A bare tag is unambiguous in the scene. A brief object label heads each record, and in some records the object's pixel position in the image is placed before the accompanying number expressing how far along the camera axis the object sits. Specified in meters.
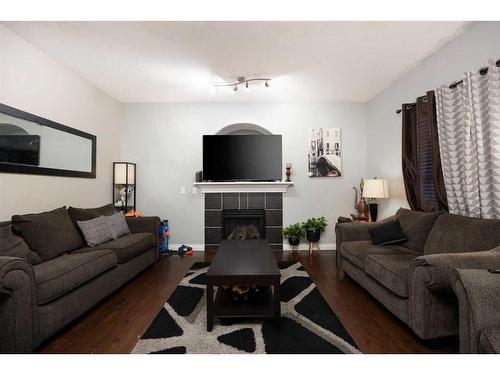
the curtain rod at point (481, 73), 2.02
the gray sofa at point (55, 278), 1.46
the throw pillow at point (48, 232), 2.16
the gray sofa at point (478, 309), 1.19
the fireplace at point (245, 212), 4.37
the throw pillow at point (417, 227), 2.48
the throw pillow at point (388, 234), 2.68
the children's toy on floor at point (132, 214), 3.84
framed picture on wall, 4.42
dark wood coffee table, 1.85
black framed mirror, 2.38
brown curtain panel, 2.67
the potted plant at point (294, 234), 4.22
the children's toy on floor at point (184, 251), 4.17
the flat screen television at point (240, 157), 4.25
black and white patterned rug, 1.64
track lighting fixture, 3.48
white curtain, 2.04
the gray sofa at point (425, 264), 1.61
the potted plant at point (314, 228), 4.11
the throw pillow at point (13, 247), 1.91
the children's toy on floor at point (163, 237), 4.07
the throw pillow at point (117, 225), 3.08
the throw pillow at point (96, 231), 2.75
